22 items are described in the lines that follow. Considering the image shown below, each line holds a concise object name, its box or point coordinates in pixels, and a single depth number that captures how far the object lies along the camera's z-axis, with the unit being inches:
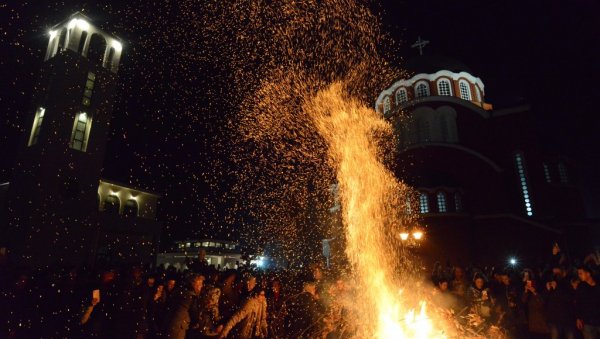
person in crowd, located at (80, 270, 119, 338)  293.0
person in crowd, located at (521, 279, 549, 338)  343.3
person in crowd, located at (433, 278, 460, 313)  372.8
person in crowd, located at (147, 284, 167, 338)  330.0
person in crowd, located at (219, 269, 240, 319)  347.9
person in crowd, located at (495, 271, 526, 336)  358.9
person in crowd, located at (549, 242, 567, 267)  927.2
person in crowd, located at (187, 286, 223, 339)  265.0
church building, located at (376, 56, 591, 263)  988.6
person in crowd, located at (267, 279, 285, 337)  334.3
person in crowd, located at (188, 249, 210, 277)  473.4
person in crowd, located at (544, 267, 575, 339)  330.3
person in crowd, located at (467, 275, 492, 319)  358.2
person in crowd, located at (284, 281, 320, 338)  313.0
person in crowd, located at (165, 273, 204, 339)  257.3
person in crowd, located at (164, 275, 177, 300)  363.9
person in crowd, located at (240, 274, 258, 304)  308.9
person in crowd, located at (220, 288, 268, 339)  265.0
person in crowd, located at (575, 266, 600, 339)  310.8
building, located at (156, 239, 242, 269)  2856.8
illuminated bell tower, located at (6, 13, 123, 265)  903.7
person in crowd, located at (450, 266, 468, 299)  383.2
